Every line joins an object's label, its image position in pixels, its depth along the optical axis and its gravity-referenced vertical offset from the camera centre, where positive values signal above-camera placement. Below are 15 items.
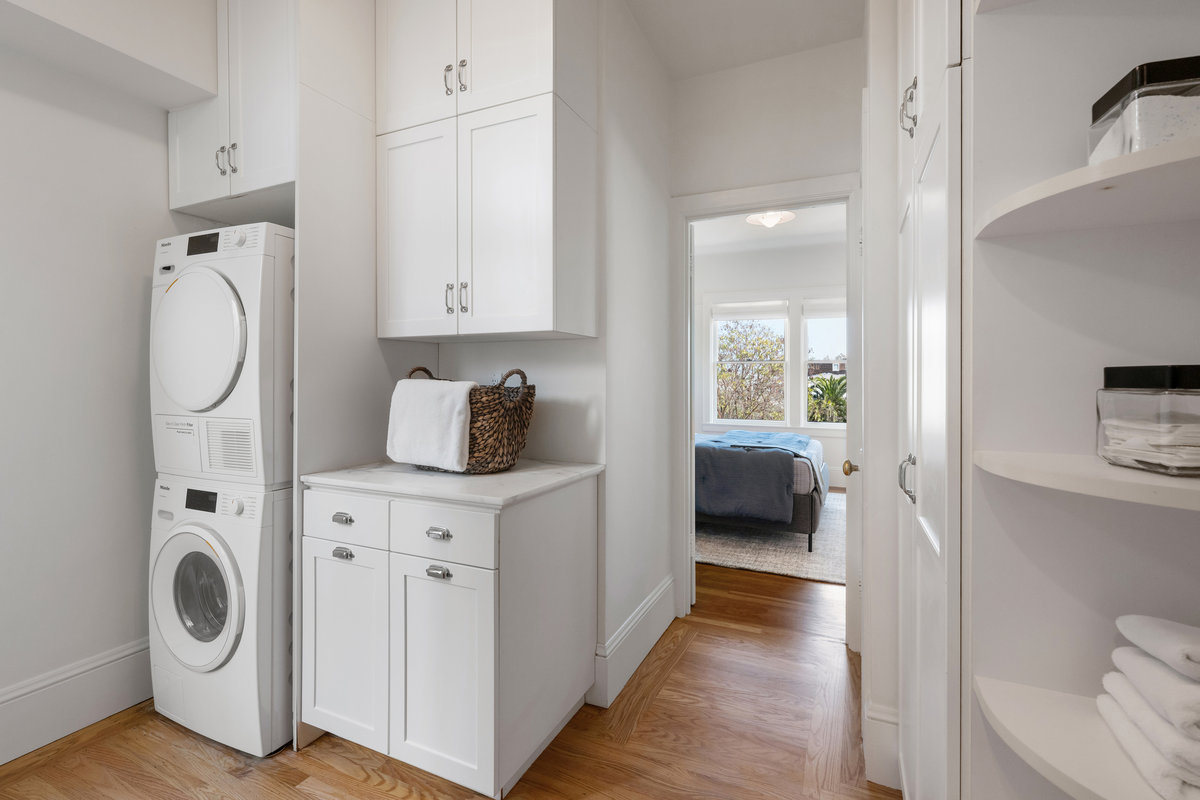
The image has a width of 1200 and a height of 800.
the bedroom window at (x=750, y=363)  6.29 +0.43
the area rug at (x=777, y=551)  3.41 -1.10
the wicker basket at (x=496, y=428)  1.77 -0.11
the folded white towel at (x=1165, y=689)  0.51 -0.30
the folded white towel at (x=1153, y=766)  0.51 -0.38
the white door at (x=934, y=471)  0.76 -0.13
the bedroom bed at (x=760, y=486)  3.80 -0.66
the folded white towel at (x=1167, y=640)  0.53 -0.26
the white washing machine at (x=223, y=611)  1.72 -0.74
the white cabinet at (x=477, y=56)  1.76 +1.22
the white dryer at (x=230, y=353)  1.71 +0.15
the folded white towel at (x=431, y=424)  1.74 -0.09
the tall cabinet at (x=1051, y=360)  0.64 +0.05
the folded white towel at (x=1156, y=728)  0.51 -0.34
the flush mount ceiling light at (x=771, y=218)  4.37 +1.51
